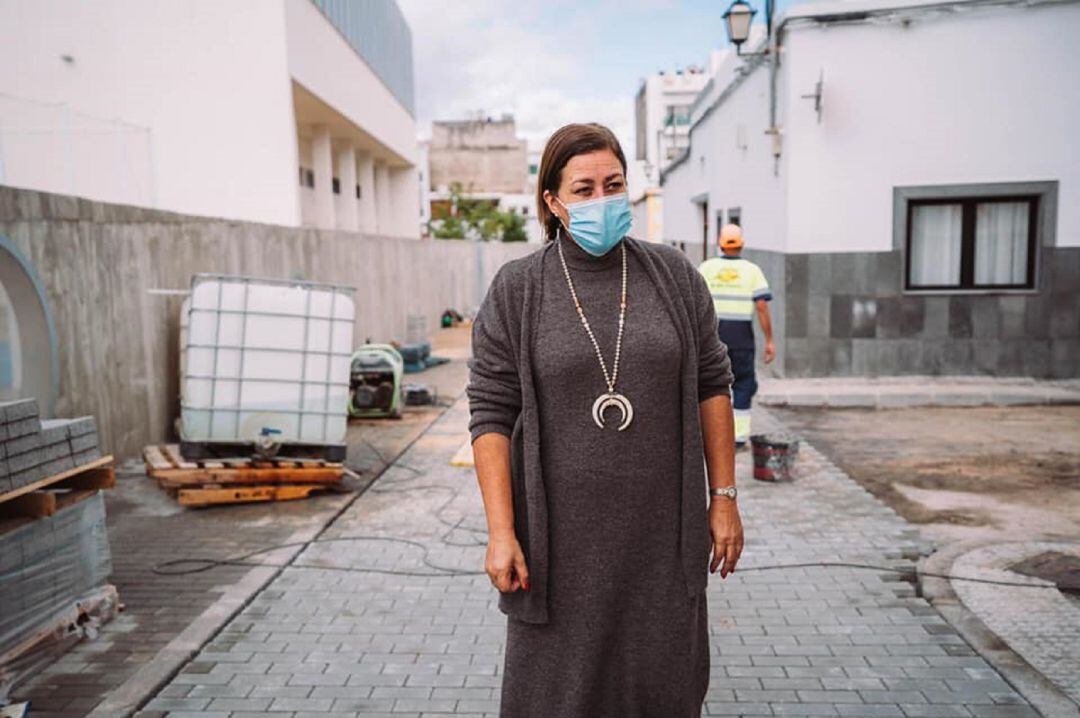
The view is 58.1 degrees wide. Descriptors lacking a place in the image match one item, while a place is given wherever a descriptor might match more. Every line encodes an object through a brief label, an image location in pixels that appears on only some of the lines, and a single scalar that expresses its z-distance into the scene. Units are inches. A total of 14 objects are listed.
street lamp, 498.3
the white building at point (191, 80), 704.4
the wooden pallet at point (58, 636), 163.6
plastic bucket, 288.8
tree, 1880.9
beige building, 2822.3
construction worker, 303.1
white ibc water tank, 298.4
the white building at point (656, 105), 1952.5
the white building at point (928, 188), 451.5
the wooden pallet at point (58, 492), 171.2
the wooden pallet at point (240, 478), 278.1
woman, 99.5
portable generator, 414.0
